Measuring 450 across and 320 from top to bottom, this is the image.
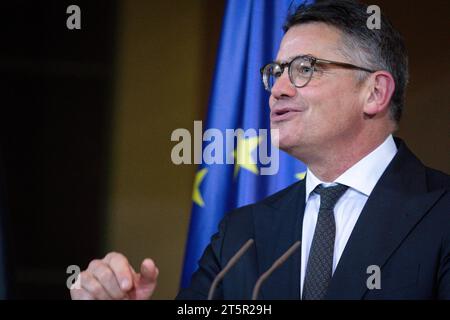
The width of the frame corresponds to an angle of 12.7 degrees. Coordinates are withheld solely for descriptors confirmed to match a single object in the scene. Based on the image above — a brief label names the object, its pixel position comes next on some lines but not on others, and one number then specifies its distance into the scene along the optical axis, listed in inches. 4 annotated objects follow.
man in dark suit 114.7
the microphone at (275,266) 103.8
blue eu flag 125.7
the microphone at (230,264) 104.5
